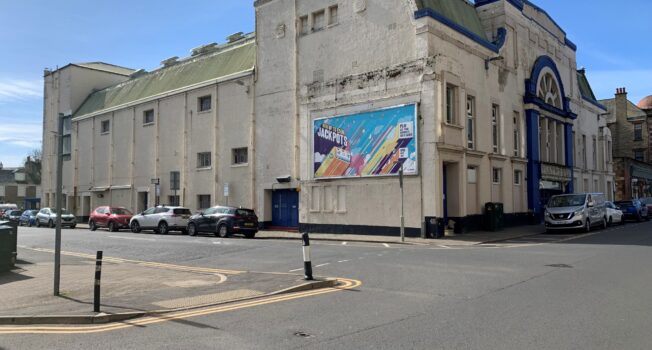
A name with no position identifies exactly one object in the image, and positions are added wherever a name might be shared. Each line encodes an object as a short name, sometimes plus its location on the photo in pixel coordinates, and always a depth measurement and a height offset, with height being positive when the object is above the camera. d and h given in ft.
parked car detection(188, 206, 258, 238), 79.82 -2.29
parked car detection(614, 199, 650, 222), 109.40 -0.68
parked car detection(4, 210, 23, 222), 152.95 -1.82
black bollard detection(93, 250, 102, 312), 25.43 -3.83
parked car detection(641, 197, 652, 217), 120.56 +0.44
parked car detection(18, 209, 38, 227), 138.41 -3.01
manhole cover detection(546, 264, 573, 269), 38.92 -4.58
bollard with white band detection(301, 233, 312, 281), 34.34 -3.84
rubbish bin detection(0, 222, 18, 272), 40.50 -3.14
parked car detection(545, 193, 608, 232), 77.36 -0.91
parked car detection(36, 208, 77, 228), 120.37 -2.75
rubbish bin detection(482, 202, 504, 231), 82.17 -1.60
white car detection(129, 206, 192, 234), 91.76 -2.28
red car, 103.60 -2.29
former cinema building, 76.33 +16.12
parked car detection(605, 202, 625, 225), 93.81 -1.53
